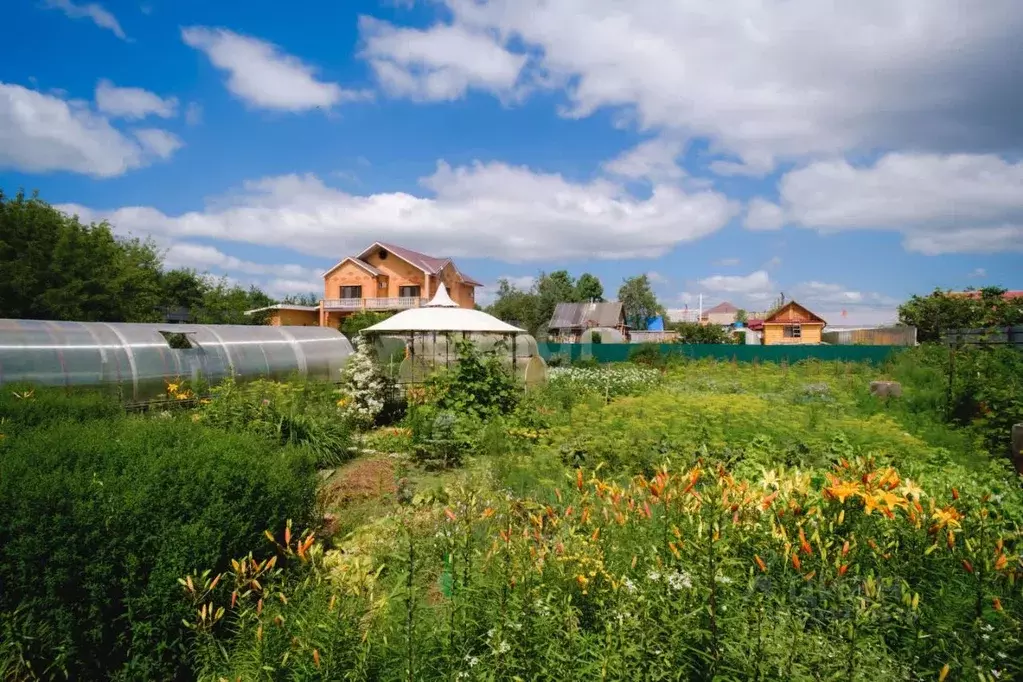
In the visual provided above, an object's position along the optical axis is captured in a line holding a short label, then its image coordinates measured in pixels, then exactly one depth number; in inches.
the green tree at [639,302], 2460.6
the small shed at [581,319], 1892.2
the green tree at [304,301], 1965.1
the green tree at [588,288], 2600.9
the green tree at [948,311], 1056.2
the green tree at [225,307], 1103.0
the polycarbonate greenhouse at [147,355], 350.3
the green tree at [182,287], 1695.1
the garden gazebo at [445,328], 421.7
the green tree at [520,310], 2050.9
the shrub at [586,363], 812.3
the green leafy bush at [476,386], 343.6
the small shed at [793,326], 1482.5
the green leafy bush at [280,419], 263.6
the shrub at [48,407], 188.7
